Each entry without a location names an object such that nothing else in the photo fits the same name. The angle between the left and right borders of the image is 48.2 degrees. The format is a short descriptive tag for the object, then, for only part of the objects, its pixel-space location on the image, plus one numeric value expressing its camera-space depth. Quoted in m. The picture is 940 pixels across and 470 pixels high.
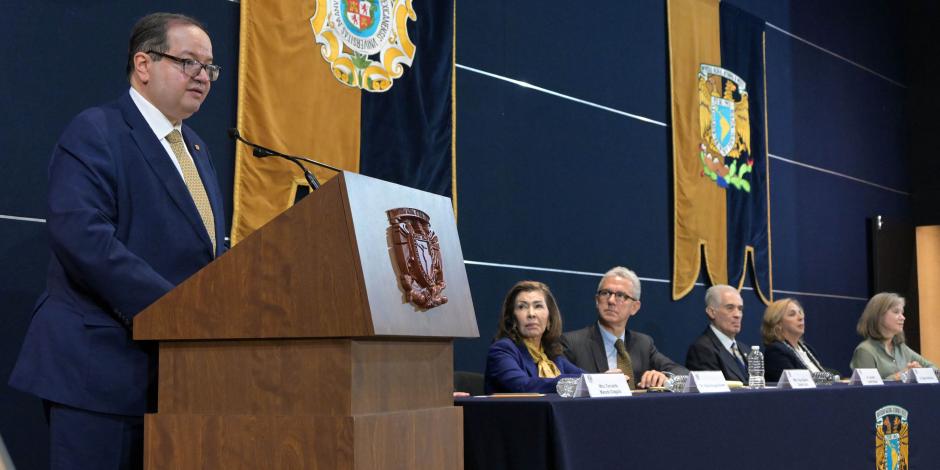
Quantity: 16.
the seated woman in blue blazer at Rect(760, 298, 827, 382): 5.66
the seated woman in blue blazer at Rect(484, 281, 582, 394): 3.76
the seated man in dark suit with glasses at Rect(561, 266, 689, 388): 4.54
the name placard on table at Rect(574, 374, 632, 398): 2.67
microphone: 2.12
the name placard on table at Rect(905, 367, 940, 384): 4.40
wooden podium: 1.75
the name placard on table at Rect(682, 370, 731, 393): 3.08
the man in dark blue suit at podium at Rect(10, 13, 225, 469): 1.94
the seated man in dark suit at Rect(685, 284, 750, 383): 5.11
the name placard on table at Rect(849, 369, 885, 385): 4.01
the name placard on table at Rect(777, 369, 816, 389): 3.57
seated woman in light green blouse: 5.92
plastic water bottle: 3.56
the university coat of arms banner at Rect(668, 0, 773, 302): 6.71
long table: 2.44
